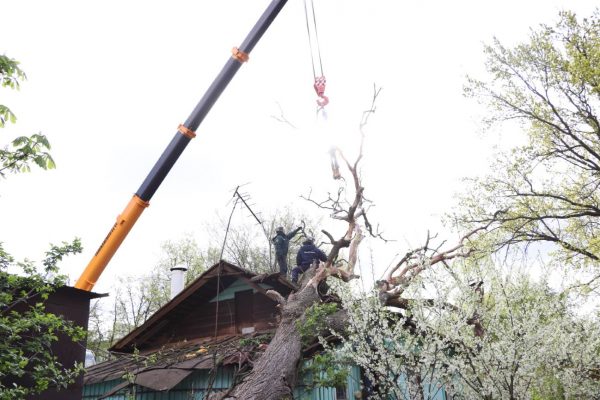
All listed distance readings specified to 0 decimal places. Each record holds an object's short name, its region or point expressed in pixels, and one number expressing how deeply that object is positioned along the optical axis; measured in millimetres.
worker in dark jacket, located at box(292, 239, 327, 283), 11122
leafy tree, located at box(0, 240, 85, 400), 5441
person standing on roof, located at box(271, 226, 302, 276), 12125
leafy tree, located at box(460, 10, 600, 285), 13430
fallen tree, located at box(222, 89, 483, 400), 7742
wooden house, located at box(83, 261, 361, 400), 10438
